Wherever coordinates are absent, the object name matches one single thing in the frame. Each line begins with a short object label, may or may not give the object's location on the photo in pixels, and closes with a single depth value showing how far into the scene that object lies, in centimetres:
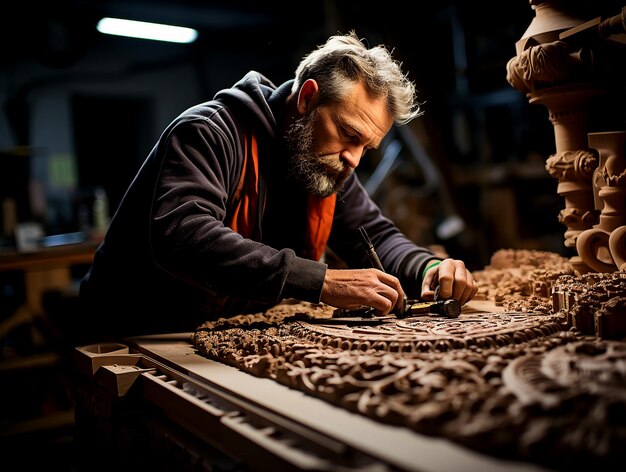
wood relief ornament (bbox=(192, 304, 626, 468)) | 97
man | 192
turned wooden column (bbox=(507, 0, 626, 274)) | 204
